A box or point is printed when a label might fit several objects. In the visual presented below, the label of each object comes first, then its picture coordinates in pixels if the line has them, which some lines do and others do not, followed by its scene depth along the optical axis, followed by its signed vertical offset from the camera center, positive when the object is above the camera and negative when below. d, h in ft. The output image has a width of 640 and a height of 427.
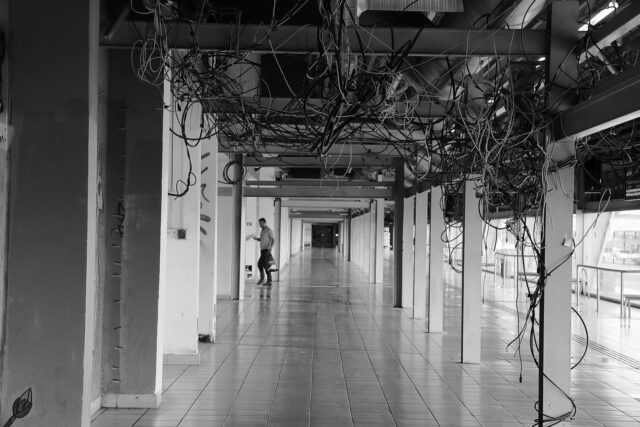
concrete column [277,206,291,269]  62.64 -0.99
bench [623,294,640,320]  32.81 -3.59
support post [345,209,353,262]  84.84 -0.29
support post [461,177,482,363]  20.39 -1.51
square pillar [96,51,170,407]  14.34 -0.29
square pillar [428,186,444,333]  25.99 -1.37
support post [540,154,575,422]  12.26 -1.22
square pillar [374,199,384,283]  49.11 -0.46
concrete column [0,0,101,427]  10.51 +0.27
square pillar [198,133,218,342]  22.70 -0.34
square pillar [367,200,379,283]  50.08 -0.76
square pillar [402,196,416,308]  34.78 -1.02
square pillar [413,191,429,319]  30.27 -1.24
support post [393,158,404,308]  35.40 +0.47
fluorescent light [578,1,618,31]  14.75 +5.78
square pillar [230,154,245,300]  37.01 -0.73
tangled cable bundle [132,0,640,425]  11.79 +3.36
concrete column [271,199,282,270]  59.62 +0.52
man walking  43.65 -1.29
